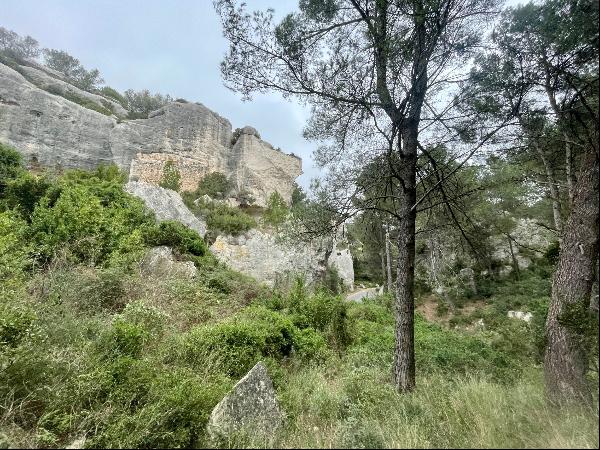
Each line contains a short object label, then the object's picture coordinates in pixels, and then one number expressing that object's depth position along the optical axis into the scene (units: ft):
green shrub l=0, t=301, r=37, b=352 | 11.54
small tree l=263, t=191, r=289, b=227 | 68.14
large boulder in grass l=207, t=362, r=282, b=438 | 9.51
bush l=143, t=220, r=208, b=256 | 37.83
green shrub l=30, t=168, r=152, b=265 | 28.73
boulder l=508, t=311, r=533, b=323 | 39.90
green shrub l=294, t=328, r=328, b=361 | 19.94
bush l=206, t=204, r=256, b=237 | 58.33
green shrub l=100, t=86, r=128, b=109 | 129.96
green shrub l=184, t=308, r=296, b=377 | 15.60
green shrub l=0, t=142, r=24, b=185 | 43.14
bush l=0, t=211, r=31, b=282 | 19.76
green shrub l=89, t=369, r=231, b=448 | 8.93
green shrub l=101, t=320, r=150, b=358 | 13.12
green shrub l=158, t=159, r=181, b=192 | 84.70
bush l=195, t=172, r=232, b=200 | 94.66
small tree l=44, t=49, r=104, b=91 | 136.46
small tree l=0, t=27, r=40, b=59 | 124.98
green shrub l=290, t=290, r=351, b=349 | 24.26
